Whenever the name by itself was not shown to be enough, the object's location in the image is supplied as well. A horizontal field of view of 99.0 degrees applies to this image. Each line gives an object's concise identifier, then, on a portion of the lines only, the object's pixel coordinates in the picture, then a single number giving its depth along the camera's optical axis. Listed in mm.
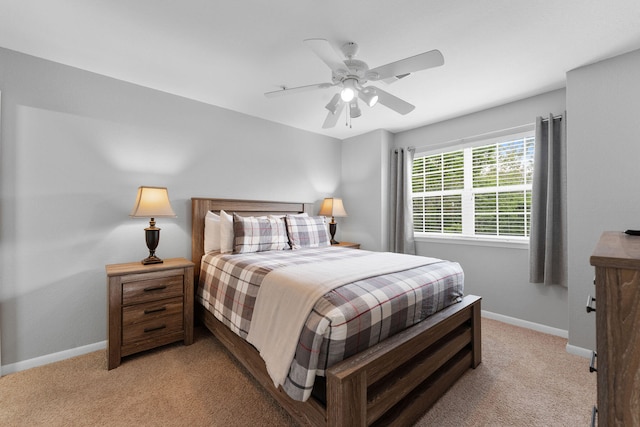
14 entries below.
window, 3037
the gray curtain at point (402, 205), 3848
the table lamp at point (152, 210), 2396
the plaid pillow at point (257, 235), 2766
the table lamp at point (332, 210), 4035
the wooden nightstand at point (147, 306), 2145
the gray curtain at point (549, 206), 2658
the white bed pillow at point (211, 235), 2906
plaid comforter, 1276
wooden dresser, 642
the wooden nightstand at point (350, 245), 3885
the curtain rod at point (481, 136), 2987
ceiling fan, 1621
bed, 1209
